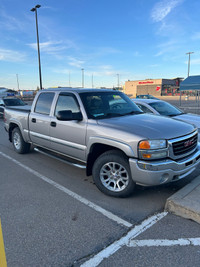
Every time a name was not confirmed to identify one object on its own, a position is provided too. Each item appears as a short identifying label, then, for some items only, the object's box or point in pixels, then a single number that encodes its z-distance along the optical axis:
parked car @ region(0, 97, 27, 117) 15.09
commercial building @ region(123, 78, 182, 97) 68.19
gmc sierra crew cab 3.14
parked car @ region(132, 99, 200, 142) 6.78
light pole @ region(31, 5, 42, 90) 20.27
